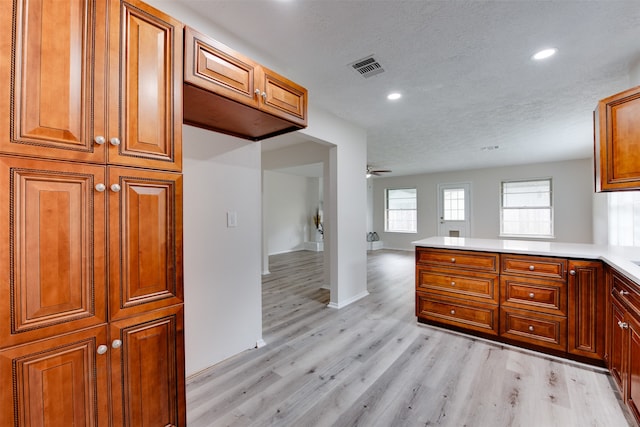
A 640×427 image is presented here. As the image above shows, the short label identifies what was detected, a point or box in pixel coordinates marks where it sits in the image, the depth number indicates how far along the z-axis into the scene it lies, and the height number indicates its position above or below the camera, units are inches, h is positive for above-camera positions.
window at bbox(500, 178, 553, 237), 270.5 +3.8
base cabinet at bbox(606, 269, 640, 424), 59.1 -31.0
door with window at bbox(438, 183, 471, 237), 309.0 +3.4
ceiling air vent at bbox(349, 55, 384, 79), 90.5 +50.5
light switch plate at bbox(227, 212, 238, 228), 90.4 -1.7
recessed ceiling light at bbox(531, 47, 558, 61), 84.4 +50.1
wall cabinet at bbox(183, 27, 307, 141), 52.9 +26.9
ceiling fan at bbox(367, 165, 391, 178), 248.2 +38.3
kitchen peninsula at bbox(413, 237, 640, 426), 68.8 -28.1
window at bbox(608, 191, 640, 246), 114.3 -3.0
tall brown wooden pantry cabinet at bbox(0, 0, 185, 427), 33.9 +0.0
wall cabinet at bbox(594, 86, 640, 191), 73.9 +20.1
